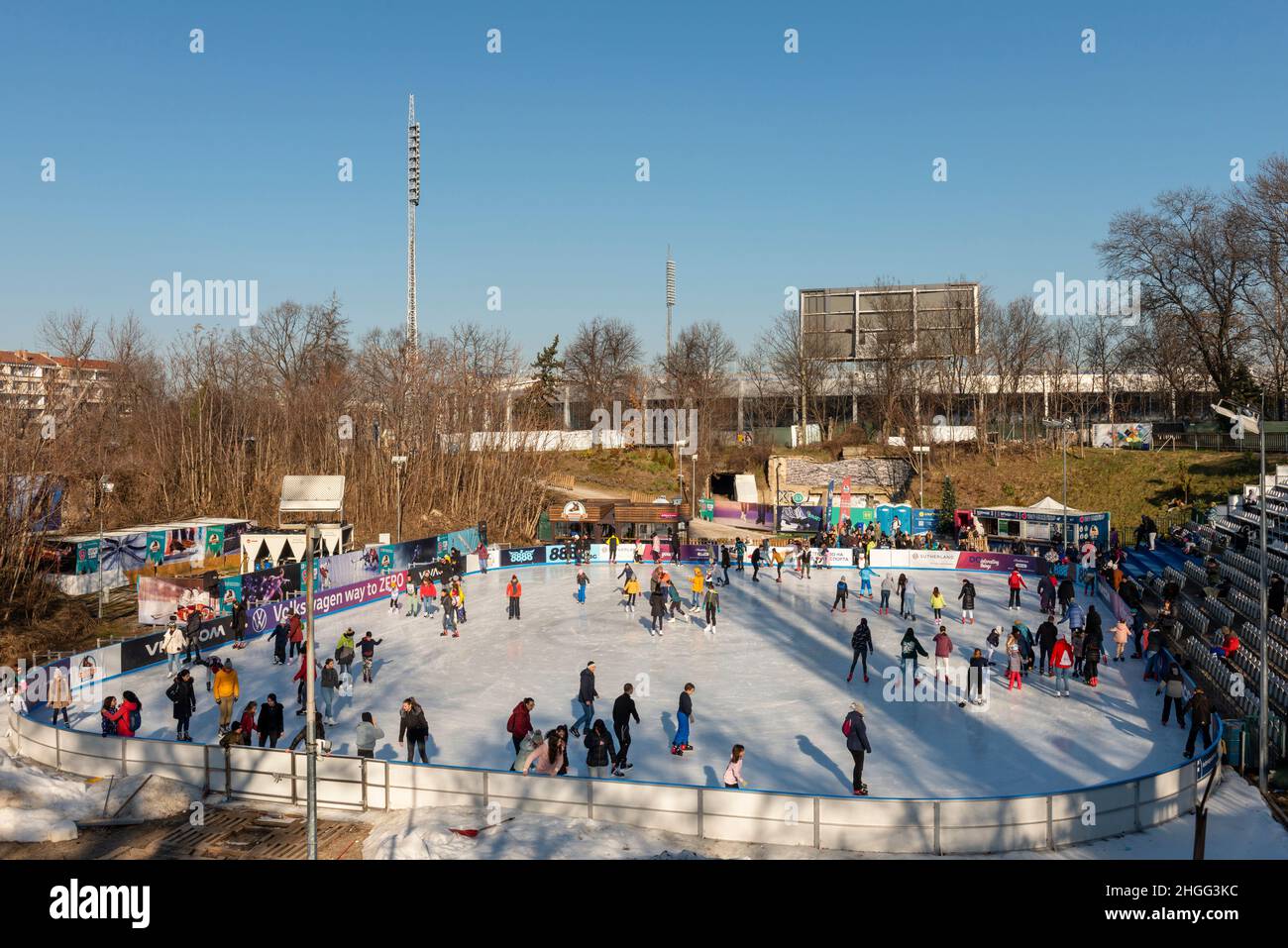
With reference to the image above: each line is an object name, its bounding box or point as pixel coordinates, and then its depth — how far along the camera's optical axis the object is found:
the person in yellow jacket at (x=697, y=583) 28.02
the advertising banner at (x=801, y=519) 49.06
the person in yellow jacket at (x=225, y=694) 16.62
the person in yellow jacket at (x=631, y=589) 29.45
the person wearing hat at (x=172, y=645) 21.89
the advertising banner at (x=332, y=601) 26.03
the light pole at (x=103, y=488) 36.55
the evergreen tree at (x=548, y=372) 87.06
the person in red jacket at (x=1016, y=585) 28.67
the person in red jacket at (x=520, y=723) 14.77
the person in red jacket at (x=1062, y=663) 19.72
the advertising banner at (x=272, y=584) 27.44
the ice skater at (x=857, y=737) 13.54
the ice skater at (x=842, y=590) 28.49
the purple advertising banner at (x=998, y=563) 36.22
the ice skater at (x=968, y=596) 26.77
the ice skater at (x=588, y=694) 16.17
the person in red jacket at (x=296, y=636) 22.48
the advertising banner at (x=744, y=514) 52.62
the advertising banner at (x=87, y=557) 30.78
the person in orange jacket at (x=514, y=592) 28.06
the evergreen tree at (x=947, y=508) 45.81
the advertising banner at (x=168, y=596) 26.38
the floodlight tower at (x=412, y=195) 74.44
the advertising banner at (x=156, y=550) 33.88
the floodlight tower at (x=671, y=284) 88.12
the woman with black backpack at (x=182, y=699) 16.64
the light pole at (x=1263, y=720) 14.20
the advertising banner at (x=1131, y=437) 56.75
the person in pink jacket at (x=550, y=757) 13.75
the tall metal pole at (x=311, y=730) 10.83
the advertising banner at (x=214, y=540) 36.50
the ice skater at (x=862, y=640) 20.53
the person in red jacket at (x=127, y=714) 15.70
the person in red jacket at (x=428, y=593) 29.64
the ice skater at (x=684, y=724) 15.53
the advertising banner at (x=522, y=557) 40.28
